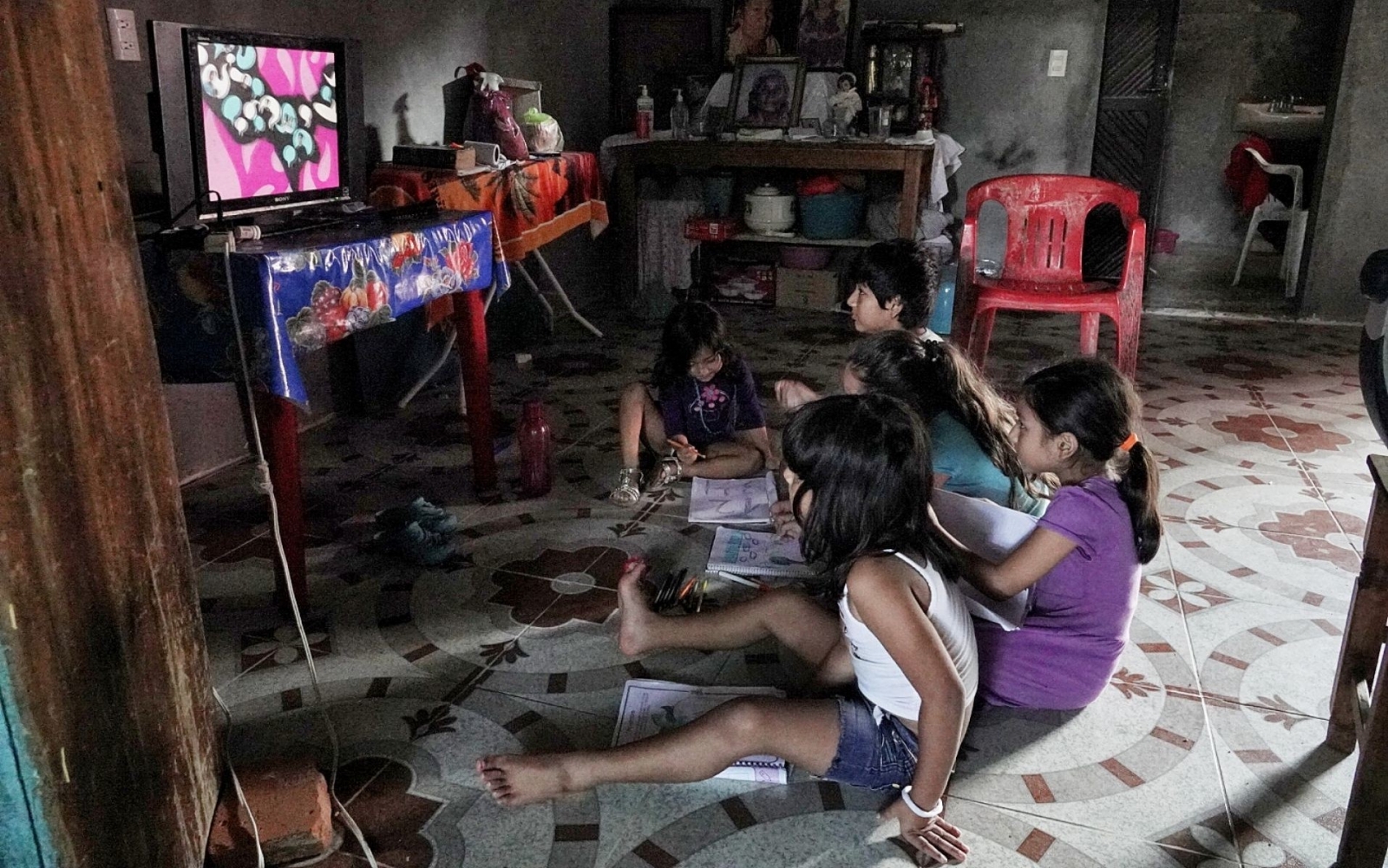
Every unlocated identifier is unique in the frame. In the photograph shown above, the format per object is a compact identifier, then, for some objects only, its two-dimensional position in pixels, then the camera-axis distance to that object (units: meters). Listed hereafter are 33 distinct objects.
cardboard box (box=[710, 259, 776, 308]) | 4.52
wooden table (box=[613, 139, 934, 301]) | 3.90
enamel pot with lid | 4.23
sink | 5.31
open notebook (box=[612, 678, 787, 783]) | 1.36
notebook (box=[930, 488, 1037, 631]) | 1.63
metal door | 4.23
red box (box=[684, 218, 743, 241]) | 4.23
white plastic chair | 4.86
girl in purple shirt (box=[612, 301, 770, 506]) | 2.33
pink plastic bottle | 2.32
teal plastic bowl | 4.19
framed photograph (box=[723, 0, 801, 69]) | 4.46
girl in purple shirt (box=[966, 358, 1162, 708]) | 1.38
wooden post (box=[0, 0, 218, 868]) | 0.84
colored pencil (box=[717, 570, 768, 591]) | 1.91
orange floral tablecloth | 2.66
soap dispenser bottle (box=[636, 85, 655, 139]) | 4.22
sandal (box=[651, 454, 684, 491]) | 2.37
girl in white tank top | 1.18
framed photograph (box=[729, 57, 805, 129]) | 4.25
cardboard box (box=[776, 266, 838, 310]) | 4.42
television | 1.68
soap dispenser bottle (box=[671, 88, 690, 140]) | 4.33
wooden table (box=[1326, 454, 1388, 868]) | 1.11
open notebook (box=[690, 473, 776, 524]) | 2.20
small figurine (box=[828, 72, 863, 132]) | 4.23
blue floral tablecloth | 1.55
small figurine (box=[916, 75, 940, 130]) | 4.35
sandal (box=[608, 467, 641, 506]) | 2.32
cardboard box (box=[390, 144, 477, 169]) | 2.70
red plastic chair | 2.87
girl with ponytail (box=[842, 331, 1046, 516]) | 1.80
